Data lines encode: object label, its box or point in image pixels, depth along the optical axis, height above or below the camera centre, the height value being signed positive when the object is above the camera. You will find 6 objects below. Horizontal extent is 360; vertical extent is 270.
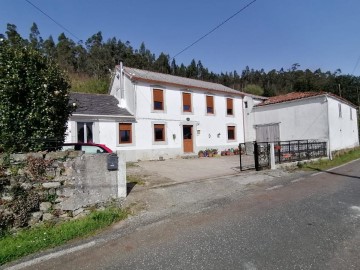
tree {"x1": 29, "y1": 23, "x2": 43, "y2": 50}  50.22 +23.97
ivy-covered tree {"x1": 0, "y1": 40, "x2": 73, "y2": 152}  5.43 +1.06
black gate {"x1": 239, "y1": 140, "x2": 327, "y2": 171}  11.58 -0.74
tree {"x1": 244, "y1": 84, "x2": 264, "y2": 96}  53.64 +10.74
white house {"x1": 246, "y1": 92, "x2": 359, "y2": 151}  18.02 +1.50
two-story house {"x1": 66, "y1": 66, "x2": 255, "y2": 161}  16.22 +1.79
